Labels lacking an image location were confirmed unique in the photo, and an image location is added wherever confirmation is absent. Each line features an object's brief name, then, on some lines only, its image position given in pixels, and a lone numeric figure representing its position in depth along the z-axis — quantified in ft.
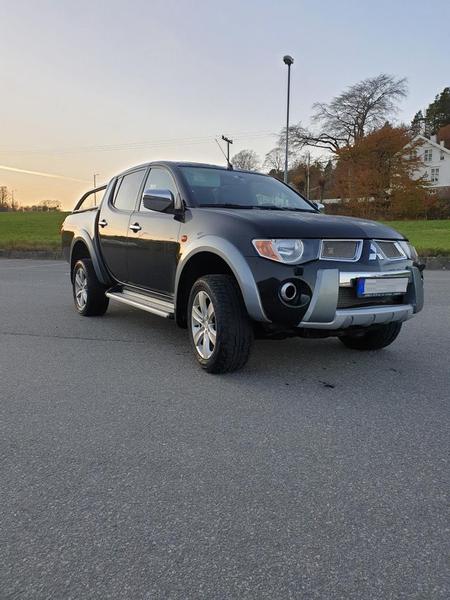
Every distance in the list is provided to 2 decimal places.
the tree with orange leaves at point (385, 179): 131.34
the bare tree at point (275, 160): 179.93
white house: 207.82
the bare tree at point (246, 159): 223.51
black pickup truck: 11.72
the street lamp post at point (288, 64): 72.54
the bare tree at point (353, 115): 147.43
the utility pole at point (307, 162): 162.30
